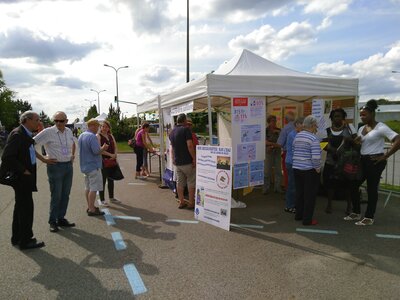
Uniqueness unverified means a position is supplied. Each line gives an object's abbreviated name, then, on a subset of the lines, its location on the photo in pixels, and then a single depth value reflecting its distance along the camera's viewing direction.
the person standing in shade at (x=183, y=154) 6.34
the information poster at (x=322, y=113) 7.27
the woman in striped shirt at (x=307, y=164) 5.20
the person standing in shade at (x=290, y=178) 6.19
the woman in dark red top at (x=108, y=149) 6.91
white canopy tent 5.97
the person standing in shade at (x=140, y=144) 10.87
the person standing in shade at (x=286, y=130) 6.59
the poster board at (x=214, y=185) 5.25
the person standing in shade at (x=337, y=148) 5.69
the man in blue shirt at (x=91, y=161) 5.99
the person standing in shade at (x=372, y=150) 5.11
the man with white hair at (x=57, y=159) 5.33
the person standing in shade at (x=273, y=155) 7.95
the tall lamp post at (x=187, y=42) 19.05
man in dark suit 4.41
